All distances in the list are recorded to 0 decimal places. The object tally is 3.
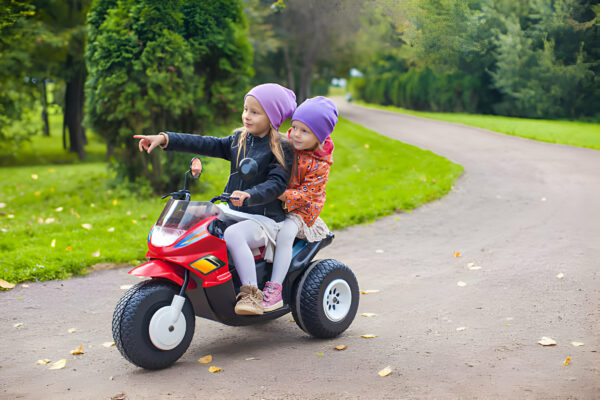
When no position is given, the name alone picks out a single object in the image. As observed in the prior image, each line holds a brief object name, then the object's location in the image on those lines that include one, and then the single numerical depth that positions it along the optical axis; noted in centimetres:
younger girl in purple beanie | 386
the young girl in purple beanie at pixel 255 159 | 372
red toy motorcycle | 346
